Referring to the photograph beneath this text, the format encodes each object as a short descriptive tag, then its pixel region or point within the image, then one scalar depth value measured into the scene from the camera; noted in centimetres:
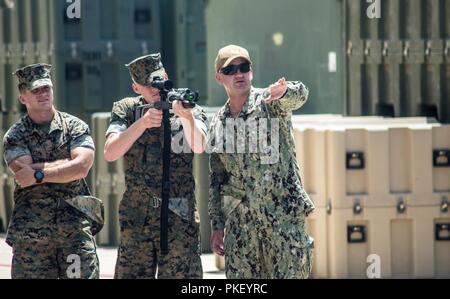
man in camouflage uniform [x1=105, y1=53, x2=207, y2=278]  1479
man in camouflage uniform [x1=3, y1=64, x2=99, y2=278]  1483
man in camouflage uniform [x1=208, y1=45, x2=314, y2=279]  1447
